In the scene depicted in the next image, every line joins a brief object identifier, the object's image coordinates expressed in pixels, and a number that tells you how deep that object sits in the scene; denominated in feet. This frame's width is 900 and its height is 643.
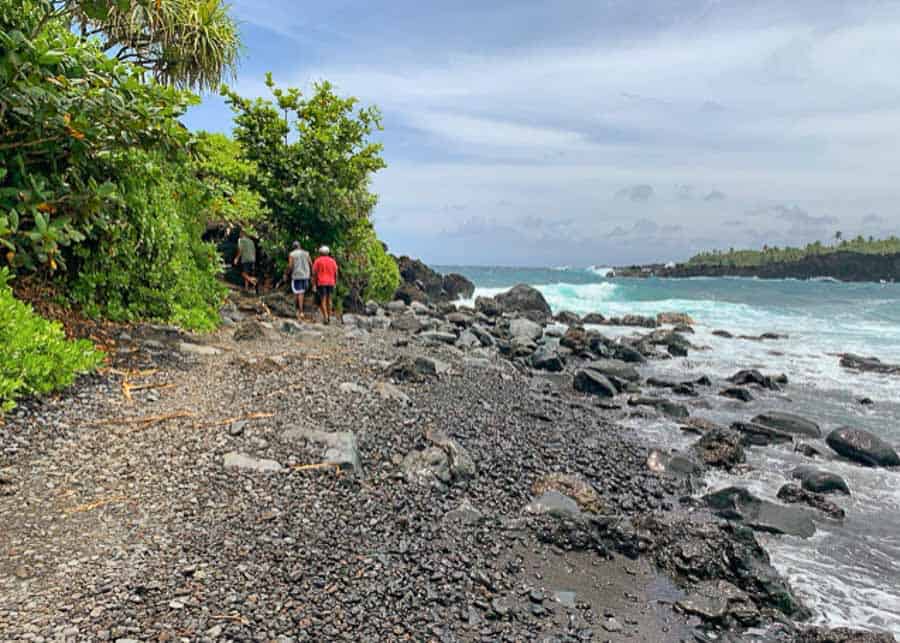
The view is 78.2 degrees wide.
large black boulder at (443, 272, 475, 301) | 136.17
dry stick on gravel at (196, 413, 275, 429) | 19.43
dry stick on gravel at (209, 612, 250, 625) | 10.47
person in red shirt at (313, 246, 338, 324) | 48.96
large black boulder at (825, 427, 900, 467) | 29.94
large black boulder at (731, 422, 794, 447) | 33.47
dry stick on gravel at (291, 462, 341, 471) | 17.33
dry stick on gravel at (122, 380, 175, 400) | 20.91
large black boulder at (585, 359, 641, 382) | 50.42
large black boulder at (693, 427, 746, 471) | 28.71
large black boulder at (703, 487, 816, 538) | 21.53
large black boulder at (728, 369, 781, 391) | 50.47
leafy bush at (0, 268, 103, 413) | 17.57
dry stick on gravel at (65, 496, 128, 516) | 13.28
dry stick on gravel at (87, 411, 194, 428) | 18.24
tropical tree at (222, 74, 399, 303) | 53.47
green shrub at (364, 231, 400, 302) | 65.05
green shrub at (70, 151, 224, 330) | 27.20
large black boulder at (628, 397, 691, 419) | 38.63
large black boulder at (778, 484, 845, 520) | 23.15
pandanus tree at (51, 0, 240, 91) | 54.34
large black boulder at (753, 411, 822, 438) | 35.12
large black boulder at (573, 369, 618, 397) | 43.91
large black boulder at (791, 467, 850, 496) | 25.55
